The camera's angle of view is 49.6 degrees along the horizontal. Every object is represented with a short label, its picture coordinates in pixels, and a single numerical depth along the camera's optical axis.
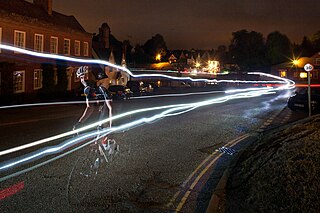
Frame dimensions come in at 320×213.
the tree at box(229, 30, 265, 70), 104.62
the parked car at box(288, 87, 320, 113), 21.09
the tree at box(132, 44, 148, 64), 87.47
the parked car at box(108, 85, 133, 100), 33.23
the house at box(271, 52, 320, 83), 79.56
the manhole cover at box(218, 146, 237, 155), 10.52
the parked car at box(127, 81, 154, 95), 41.38
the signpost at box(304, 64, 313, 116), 16.37
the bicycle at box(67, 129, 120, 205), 6.52
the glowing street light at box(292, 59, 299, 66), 86.69
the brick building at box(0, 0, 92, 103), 27.23
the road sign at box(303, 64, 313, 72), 16.37
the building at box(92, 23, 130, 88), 51.16
